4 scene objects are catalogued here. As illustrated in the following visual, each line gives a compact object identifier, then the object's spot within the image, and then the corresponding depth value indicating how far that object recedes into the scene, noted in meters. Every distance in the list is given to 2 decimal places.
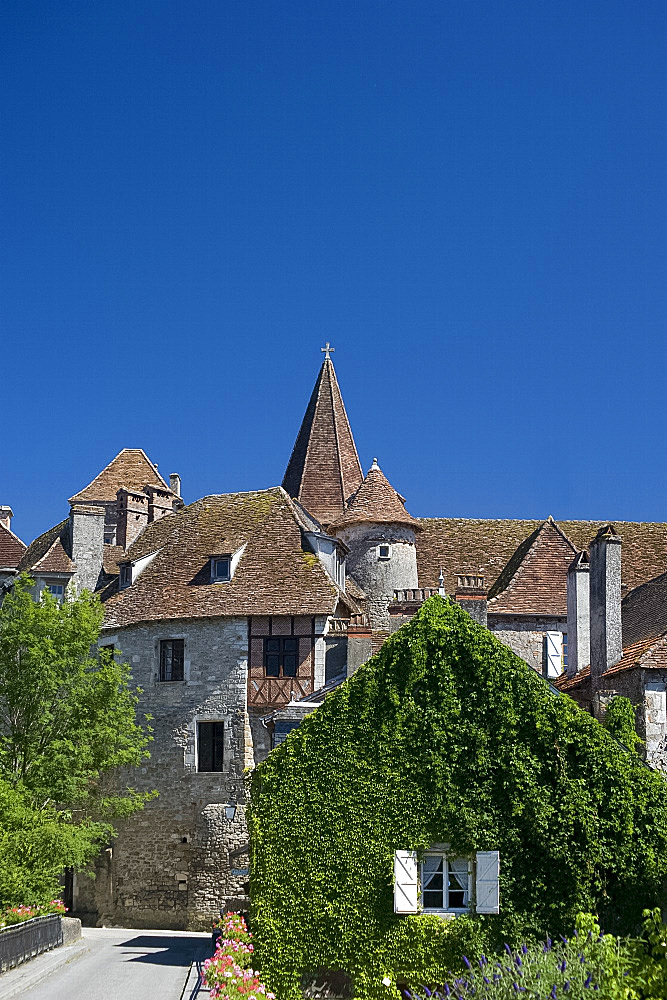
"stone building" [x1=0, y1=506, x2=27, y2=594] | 41.19
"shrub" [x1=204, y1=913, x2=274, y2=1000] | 13.88
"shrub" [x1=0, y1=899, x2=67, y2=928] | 21.75
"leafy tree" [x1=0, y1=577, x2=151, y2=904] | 27.39
